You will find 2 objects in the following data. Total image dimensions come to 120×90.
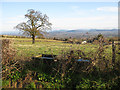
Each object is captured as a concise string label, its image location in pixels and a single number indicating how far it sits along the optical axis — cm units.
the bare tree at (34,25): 3562
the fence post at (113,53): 632
